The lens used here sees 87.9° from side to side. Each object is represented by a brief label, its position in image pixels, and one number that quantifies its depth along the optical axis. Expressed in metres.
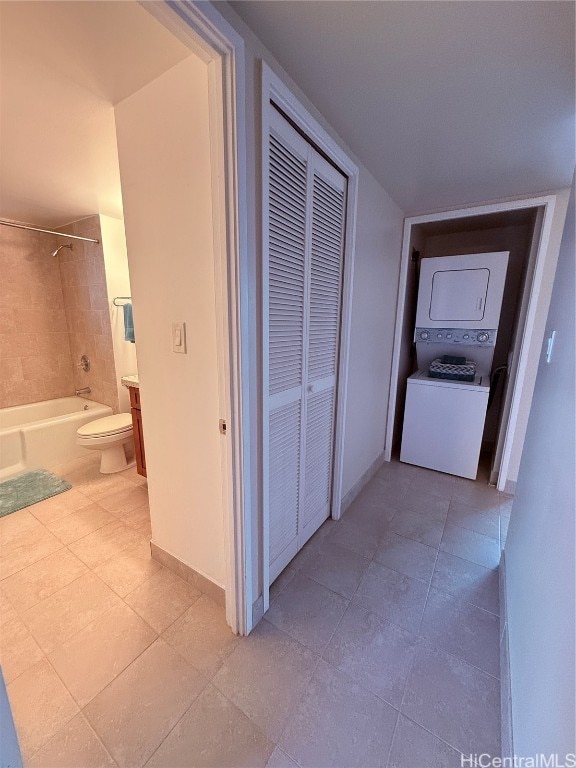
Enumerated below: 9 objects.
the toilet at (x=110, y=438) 2.38
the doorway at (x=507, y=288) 2.10
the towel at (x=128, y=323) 2.46
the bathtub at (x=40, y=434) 2.53
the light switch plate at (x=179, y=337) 1.22
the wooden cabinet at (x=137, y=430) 2.16
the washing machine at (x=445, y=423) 2.47
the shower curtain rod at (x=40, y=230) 2.38
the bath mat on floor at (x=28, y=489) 2.14
